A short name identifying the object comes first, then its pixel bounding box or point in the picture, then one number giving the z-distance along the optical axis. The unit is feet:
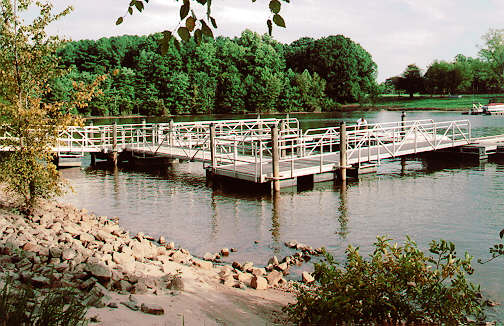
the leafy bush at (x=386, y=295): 20.22
